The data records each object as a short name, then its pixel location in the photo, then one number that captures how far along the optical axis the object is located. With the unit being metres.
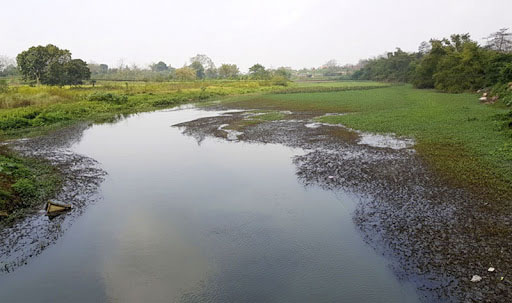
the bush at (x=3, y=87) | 30.57
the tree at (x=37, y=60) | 43.00
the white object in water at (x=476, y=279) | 5.74
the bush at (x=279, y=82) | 74.56
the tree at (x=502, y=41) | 53.03
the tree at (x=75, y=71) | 46.09
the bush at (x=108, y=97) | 34.84
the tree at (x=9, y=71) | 67.49
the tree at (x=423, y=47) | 78.17
